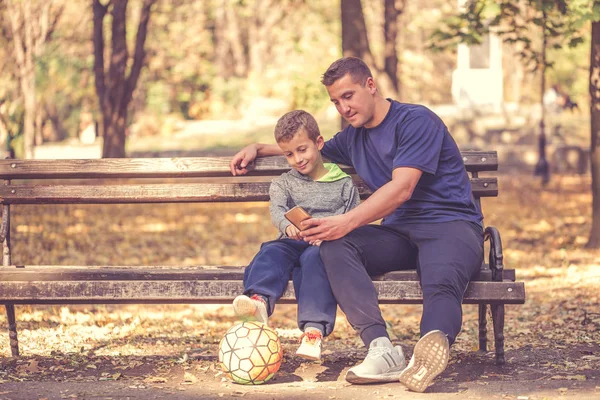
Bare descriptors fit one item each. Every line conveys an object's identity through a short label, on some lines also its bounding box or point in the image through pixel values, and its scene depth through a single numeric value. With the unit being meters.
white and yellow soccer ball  4.67
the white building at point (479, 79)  25.36
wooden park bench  4.96
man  4.62
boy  4.73
